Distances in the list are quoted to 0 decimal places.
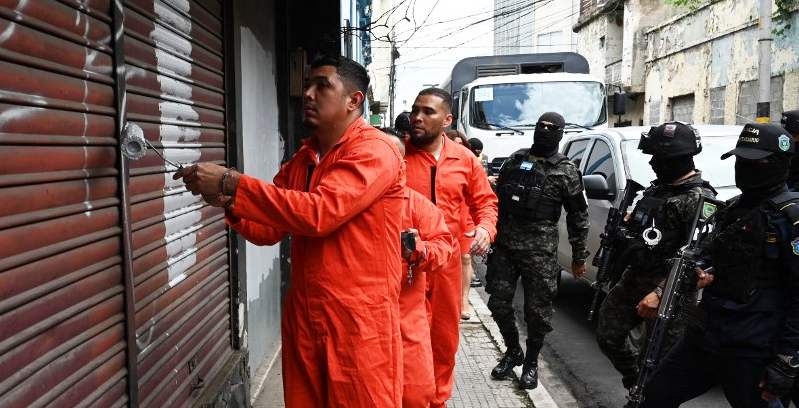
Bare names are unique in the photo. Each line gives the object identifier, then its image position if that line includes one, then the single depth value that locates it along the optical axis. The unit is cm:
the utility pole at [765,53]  1206
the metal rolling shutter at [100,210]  184
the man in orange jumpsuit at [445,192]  398
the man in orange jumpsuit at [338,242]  224
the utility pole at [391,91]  2377
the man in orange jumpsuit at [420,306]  304
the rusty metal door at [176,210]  267
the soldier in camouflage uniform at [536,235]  493
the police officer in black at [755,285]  290
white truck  1196
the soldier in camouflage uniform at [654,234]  388
